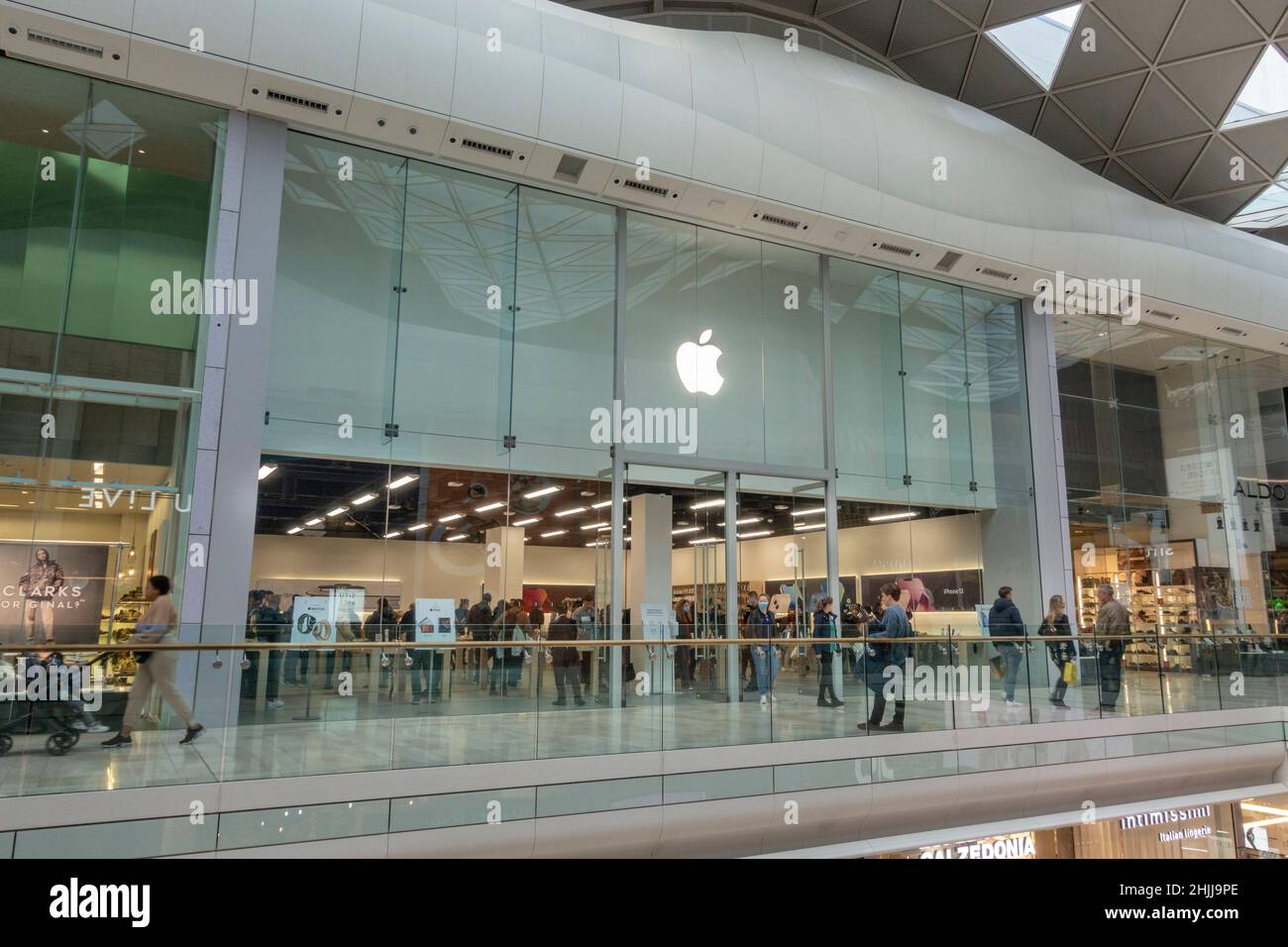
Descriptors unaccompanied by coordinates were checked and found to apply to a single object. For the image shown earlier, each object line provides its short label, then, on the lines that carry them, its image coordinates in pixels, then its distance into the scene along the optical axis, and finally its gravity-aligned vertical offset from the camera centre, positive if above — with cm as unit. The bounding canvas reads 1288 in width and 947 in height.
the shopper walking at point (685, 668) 928 -50
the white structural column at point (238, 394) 1085 +286
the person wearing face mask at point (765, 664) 946 -46
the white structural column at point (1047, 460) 1841 +354
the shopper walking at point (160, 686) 666 -56
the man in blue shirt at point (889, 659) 977 -41
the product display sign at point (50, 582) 1021 +39
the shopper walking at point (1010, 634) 1076 -14
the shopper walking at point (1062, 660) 1109 -46
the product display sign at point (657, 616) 1407 +8
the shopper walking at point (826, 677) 959 -60
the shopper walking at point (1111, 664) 1149 -52
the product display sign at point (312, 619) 1033 -1
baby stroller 613 -72
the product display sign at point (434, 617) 1164 +3
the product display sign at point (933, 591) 1764 +64
